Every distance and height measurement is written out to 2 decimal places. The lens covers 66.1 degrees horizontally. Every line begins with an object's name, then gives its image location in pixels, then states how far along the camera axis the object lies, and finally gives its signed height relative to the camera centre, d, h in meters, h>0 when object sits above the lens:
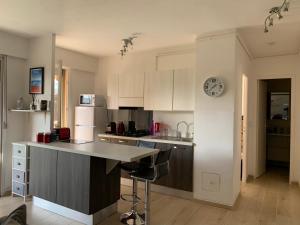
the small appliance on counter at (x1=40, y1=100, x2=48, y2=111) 3.85 +0.08
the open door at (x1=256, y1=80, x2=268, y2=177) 5.30 -0.34
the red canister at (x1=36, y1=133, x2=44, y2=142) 3.51 -0.42
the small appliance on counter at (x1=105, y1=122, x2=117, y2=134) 4.89 -0.37
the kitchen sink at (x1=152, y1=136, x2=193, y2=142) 4.08 -0.49
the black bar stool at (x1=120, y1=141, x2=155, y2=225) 2.95 -1.14
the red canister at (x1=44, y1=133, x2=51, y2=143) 3.45 -0.42
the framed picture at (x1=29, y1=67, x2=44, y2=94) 3.95 +0.51
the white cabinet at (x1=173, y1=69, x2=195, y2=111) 4.03 +0.39
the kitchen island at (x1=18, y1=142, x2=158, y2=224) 2.81 -0.89
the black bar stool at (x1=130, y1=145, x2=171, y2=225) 2.66 -0.74
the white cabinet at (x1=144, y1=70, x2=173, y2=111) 4.27 +0.39
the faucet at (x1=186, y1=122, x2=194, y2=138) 4.39 -0.39
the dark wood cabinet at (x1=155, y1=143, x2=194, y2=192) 3.79 -0.94
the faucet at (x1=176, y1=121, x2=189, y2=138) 4.45 -0.38
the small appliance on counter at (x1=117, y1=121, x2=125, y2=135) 4.78 -0.37
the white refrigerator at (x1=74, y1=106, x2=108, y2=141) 4.80 -0.24
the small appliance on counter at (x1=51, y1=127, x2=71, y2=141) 3.60 -0.38
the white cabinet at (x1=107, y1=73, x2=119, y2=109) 4.93 +0.43
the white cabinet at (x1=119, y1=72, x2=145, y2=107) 4.62 +0.45
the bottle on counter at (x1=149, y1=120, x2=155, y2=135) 4.70 -0.36
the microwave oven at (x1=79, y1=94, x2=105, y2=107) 4.88 +0.23
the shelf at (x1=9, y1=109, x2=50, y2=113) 3.83 -0.01
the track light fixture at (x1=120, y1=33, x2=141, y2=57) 3.86 +1.29
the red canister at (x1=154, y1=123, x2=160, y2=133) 4.62 -0.31
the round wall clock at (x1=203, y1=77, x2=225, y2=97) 3.50 +0.40
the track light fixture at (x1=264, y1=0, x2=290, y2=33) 2.38 +1.21
